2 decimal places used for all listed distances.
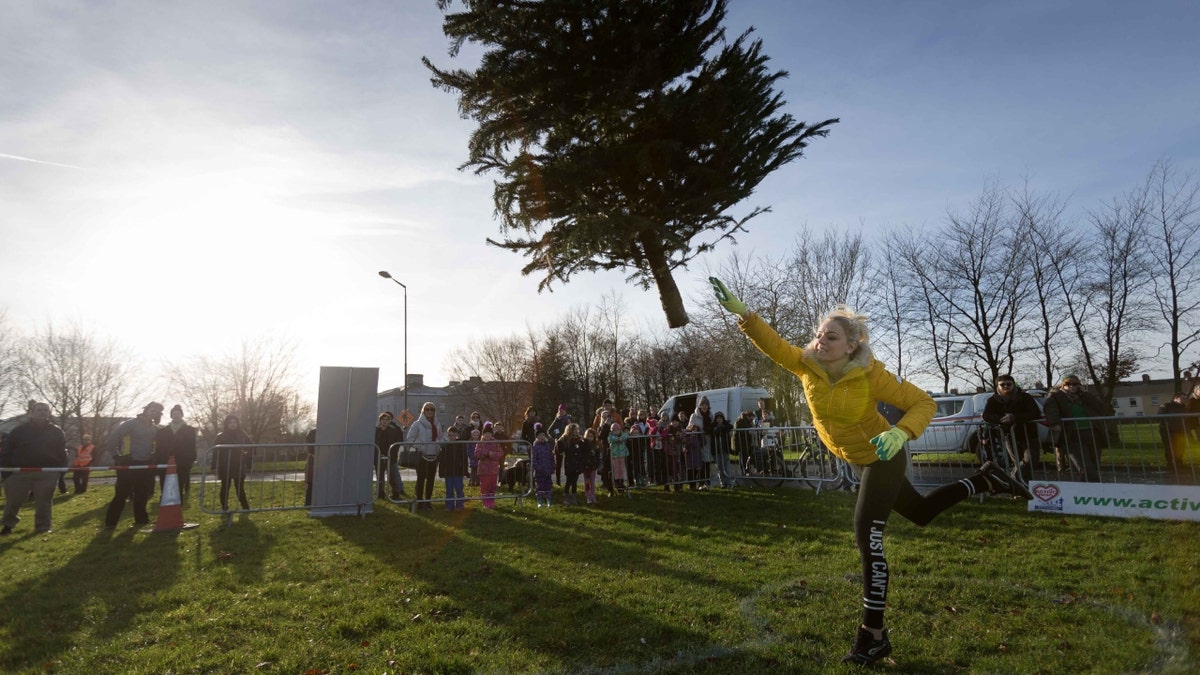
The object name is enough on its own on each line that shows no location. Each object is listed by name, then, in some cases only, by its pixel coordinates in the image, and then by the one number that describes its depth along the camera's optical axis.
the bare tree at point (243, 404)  39.09
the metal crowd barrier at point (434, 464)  12.32
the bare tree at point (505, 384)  56.84
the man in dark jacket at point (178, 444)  11.73
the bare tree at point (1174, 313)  28.72
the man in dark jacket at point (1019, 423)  10.13
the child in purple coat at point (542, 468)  12.59
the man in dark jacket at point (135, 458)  10.73
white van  25.53
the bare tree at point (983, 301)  31.27
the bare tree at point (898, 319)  33.22
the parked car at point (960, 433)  12.08
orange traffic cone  10.16
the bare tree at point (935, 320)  33.28
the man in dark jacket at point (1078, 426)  9.45
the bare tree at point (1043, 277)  30.03
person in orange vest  18.17
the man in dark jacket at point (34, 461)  10.30
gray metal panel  11.30
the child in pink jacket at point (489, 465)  12.40
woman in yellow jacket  3.93
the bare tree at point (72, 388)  39.53
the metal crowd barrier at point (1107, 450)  8.73
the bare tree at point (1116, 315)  29.31
